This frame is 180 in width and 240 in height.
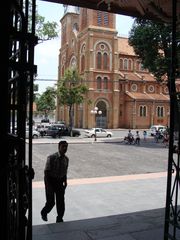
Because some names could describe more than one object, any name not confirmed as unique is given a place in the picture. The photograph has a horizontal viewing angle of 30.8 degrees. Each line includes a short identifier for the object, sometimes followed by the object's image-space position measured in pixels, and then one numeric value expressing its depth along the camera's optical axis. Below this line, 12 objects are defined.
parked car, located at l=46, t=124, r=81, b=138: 37.25
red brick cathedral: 58.16
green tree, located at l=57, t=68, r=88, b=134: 43.16
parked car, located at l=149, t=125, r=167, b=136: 44.06
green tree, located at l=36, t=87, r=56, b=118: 73.24
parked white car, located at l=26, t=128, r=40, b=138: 36.30
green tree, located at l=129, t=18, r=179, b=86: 25.69
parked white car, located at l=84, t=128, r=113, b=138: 39.70
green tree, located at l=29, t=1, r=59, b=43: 23.98
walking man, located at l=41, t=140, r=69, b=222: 5.85
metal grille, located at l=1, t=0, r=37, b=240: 2.04
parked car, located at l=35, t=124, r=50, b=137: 38.62
